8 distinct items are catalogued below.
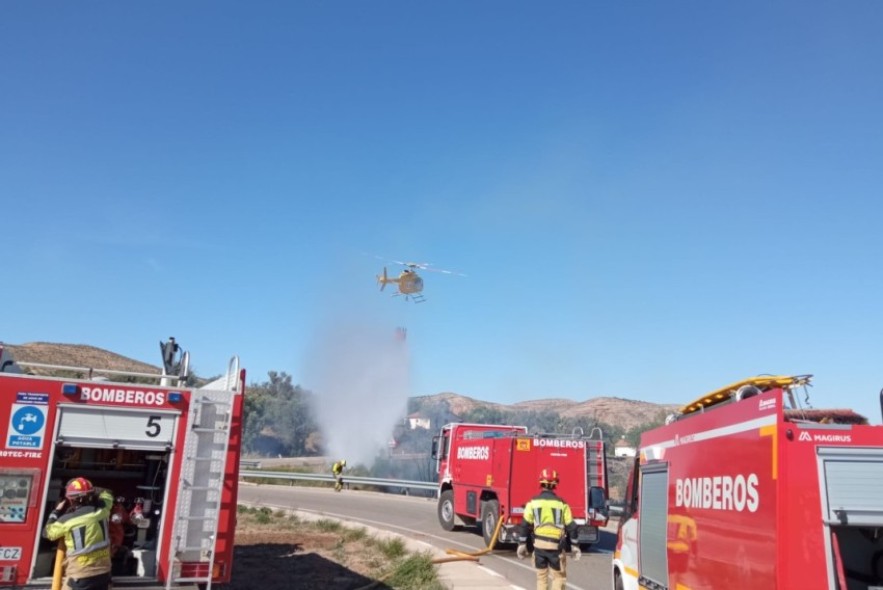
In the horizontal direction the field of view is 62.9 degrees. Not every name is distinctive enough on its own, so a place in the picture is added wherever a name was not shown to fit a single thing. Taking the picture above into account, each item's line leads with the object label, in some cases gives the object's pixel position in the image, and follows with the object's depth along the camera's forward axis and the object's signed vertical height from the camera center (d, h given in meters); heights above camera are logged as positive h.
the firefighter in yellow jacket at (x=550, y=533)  8.57 -0.76
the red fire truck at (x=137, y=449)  6.51 -0.08
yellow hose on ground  13.88 -1.69
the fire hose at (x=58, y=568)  6.22 -1.03
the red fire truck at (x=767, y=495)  4.48 -0.12
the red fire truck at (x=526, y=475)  14.93 -0.15
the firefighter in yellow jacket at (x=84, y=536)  6.12 -0.75
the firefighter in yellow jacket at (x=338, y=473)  32.75 -0.66
